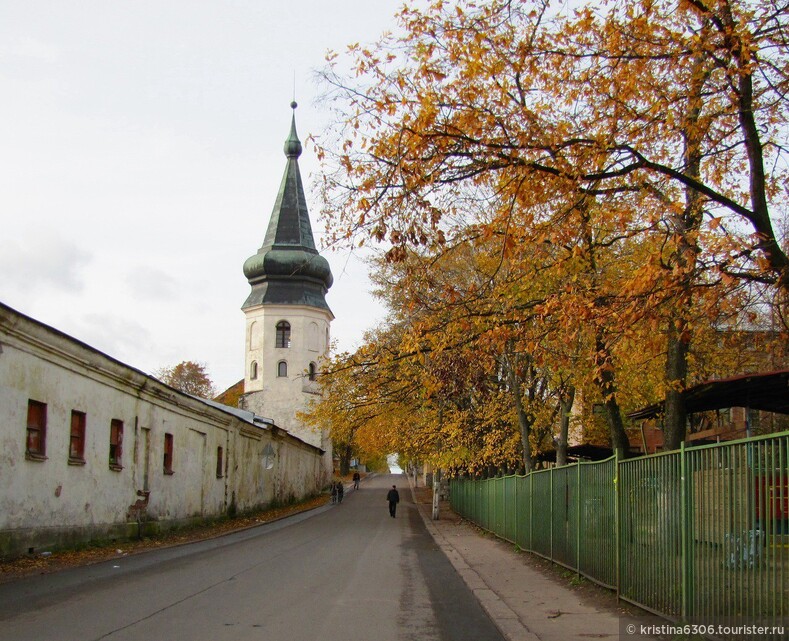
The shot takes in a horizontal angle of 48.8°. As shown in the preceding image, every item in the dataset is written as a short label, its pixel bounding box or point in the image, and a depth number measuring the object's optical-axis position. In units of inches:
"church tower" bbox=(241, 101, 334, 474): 2711.6
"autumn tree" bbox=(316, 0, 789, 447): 360.8
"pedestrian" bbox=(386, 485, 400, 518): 1536.7
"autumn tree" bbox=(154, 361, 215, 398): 3585.1
